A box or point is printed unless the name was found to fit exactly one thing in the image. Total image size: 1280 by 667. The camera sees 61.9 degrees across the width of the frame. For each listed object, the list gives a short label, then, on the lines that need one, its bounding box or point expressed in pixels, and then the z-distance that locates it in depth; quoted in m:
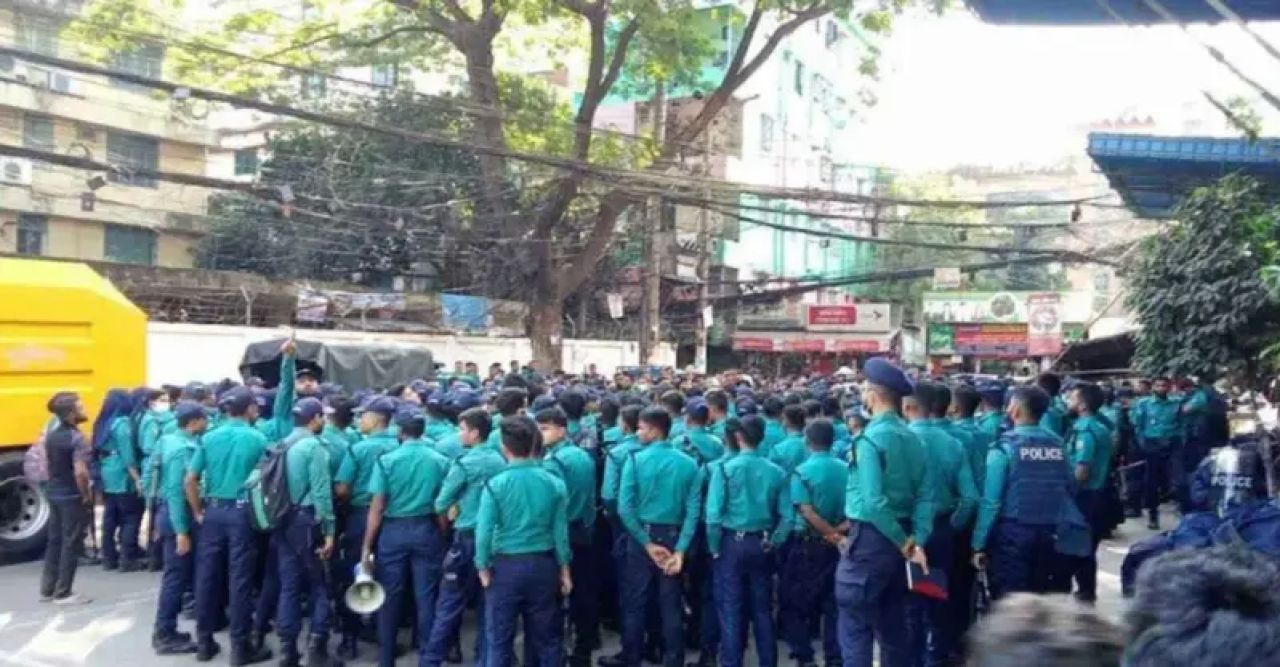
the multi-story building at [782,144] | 31.95
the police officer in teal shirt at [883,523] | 5.64
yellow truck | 10.50
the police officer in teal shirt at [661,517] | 6.93
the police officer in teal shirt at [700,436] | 7.68
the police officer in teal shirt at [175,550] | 7.45
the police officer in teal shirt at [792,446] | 7.79
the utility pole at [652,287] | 23.31
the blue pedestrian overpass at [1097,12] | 8.46
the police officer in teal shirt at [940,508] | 6.51
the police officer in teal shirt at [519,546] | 6.06
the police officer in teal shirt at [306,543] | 7.05
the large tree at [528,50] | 18.50
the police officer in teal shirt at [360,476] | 7.31
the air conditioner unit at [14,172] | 28.42
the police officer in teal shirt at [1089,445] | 8.95
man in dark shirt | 8.55
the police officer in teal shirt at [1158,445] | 13.28
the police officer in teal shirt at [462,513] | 6.68
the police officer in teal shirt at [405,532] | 6.86
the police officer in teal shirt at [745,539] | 6.80
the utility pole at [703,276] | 27.51
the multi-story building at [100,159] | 29.45
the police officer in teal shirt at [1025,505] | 6.93
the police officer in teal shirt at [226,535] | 7.17
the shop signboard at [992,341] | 36.19
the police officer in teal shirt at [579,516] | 7.16
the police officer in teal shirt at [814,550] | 6.74
